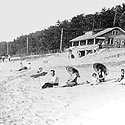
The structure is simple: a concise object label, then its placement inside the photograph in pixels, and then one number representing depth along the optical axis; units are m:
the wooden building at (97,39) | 45.62
